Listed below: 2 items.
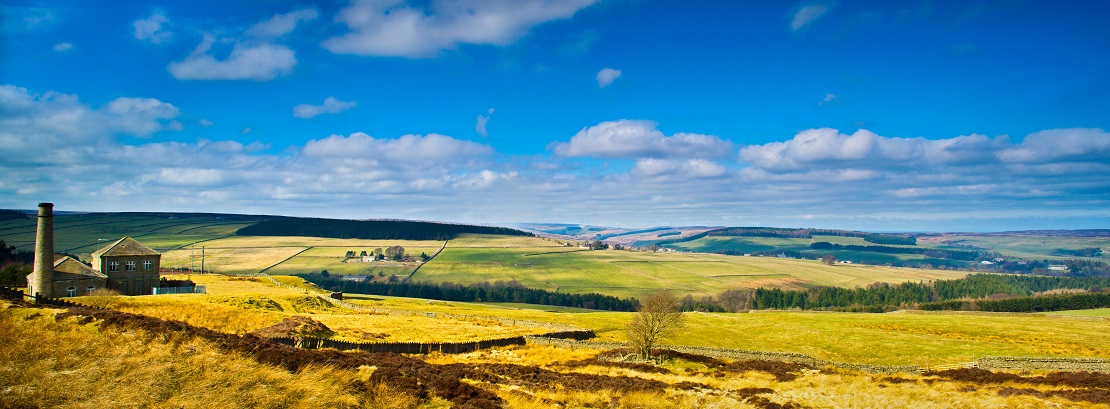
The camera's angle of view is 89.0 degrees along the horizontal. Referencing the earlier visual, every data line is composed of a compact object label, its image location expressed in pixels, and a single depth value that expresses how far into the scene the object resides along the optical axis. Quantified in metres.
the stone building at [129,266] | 67.43
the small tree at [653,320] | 49.44
